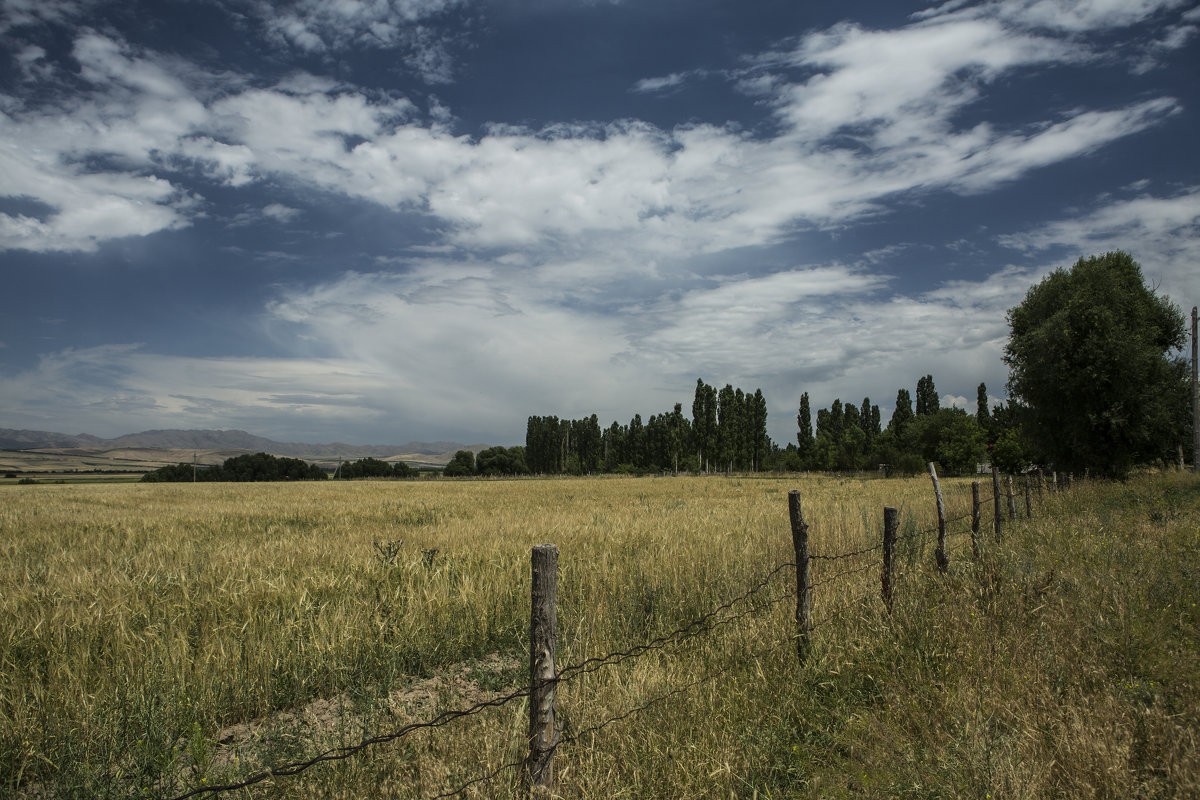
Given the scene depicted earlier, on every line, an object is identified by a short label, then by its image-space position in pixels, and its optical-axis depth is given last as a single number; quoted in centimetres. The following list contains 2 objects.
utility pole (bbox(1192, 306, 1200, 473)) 2969
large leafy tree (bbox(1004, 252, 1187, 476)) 2623
